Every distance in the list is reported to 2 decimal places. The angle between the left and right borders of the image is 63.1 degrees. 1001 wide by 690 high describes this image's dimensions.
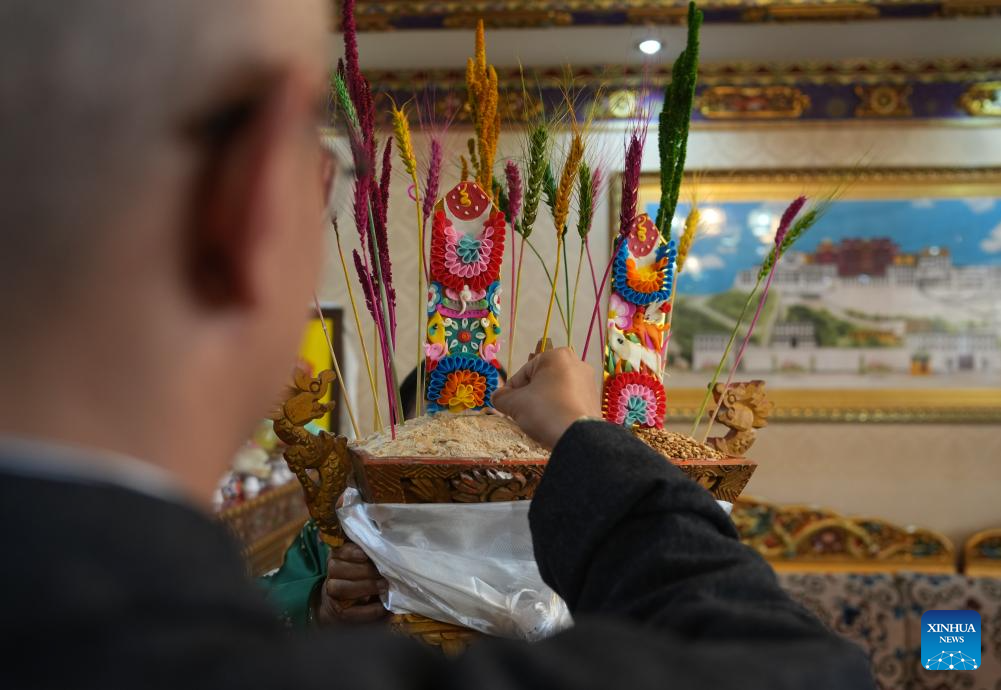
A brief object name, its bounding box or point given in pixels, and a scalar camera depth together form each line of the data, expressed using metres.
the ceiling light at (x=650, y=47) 2.98
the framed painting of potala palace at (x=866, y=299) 3.35
